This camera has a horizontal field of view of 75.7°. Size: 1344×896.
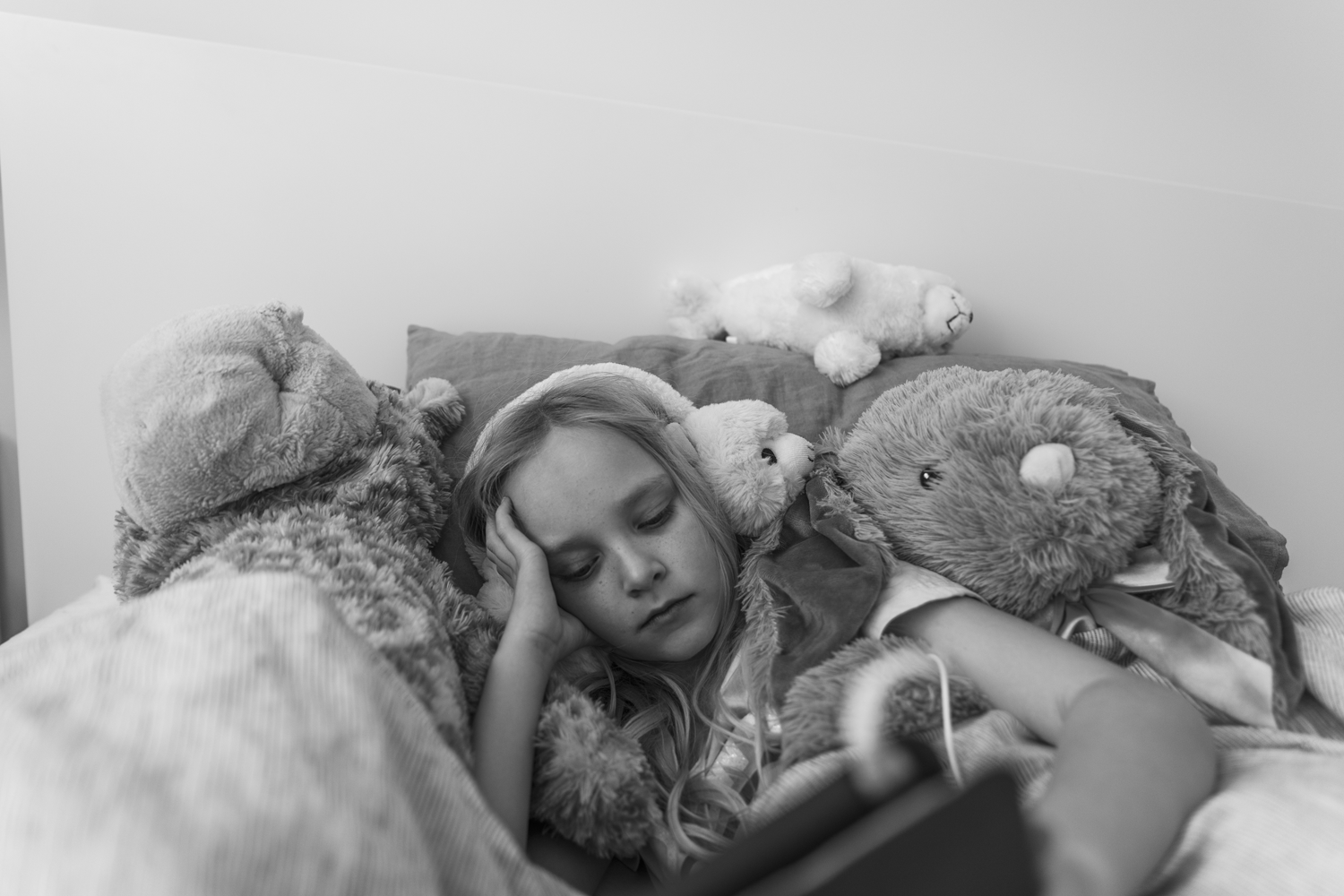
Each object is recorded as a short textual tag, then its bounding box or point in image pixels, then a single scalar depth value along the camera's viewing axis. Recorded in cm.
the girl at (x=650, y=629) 64
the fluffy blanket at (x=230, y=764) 40
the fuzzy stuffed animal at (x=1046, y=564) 74
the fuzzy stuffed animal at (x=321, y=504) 70
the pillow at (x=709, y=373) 106
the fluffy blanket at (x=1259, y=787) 54
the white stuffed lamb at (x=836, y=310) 114
